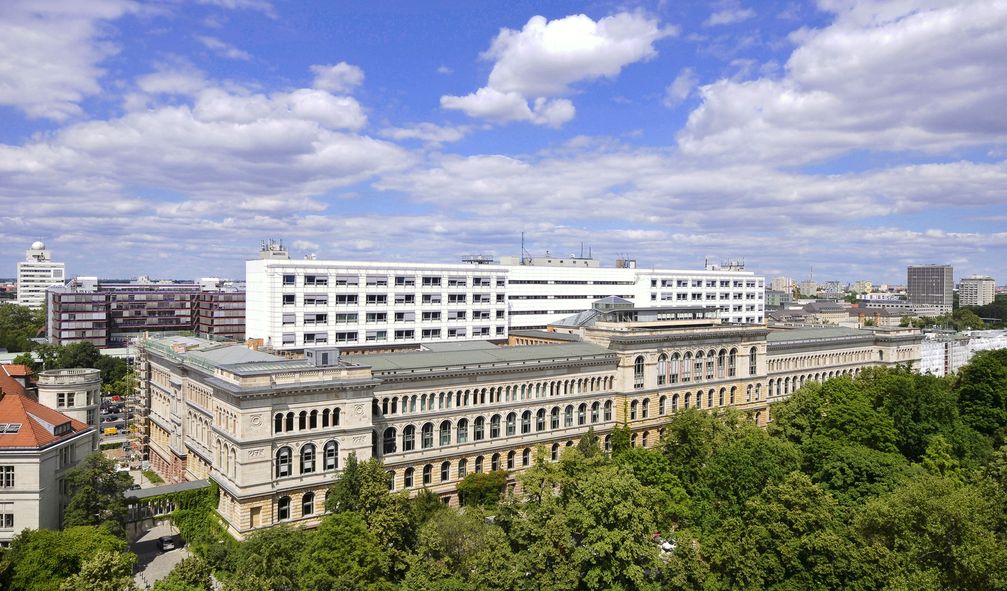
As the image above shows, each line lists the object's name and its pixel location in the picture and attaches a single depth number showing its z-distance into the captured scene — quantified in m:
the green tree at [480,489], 80.62
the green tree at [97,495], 64.38
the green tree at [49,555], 53.81
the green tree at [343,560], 49.88
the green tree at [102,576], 45.97
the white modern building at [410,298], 104.94
